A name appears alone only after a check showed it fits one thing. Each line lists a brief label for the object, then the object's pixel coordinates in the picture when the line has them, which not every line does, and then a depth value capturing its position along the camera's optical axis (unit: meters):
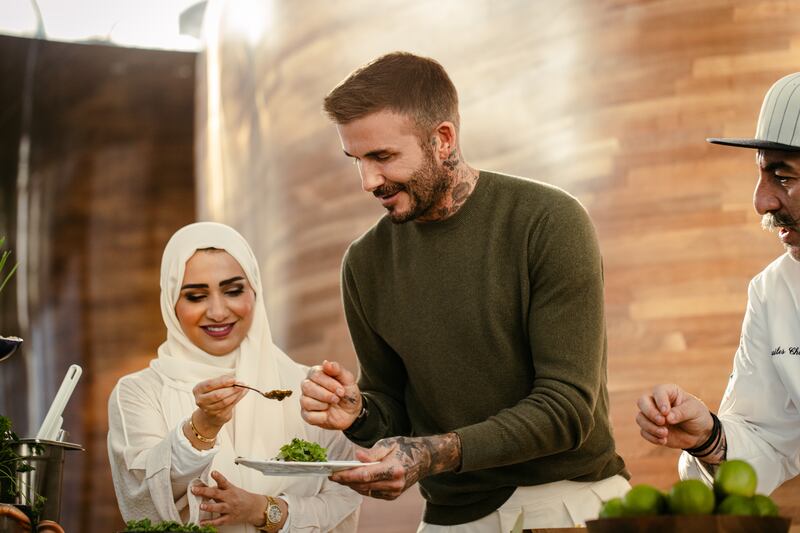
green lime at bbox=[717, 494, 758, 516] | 1.60
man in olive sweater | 2.50
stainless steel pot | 2.63
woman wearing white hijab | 2.86
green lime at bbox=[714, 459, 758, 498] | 1.68
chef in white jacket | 2.47
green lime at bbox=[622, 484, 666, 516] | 1.62
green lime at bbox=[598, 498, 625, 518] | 1.64
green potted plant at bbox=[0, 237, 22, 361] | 2.62
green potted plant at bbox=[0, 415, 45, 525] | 2.58
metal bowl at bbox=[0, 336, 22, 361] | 2.62
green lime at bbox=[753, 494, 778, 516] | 1.62
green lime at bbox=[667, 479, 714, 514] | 1.60
